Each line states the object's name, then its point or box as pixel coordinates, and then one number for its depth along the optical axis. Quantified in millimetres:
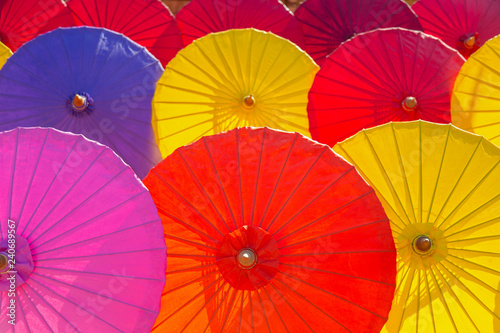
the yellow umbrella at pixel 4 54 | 4262
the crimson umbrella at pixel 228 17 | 5184
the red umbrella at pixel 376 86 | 3912
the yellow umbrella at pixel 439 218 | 2686
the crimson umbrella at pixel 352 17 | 4996
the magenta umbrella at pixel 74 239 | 2391
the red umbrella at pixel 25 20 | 4996
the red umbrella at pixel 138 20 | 5062
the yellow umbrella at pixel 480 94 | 3654
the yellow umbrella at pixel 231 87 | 3875
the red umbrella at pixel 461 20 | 5227
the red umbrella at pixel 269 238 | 2559
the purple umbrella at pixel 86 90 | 3775
